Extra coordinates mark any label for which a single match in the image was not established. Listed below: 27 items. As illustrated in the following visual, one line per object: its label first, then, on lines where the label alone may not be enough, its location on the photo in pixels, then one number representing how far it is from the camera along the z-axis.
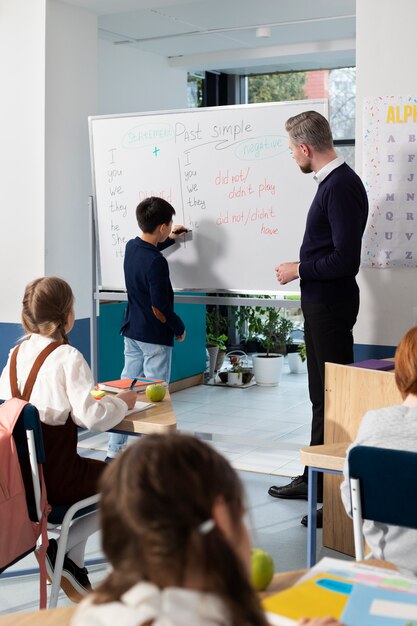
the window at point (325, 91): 8.23
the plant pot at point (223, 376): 7.59
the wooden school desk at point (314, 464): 2.56
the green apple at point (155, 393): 3.14
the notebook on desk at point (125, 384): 3.23
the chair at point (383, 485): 2.01
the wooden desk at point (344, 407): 3.37
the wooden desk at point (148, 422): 2.82
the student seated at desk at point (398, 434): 2.11
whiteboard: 4.44
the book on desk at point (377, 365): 3.46
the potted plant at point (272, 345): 7.70
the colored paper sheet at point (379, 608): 1.25
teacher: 3.73
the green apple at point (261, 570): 1.42
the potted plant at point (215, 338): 7.77
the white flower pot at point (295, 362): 8.39
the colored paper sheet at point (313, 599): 1.30
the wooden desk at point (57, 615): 1.45
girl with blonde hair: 2.80
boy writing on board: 4.46
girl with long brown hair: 1.01
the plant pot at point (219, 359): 7.99
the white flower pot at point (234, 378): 7.57
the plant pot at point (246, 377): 7.63
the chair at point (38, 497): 2.58
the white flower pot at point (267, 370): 7.69
